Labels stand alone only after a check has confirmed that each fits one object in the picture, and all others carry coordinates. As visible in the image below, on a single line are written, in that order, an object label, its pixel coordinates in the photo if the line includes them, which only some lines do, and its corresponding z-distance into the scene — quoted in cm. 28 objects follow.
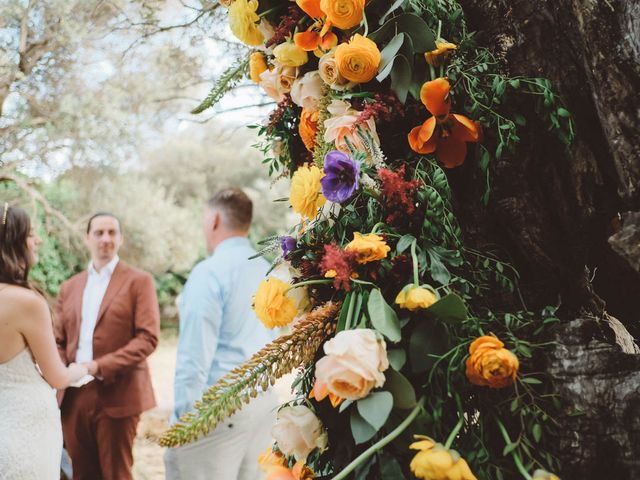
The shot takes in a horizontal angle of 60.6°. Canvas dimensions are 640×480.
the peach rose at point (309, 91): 147
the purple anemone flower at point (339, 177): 118
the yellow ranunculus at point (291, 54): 150
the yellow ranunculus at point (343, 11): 130
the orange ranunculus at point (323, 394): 108
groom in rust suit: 376
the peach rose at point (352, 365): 99
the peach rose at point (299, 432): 116
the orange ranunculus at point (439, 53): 132
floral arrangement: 106
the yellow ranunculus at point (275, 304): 130
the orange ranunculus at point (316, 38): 141
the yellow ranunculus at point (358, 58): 127
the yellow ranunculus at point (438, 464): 96
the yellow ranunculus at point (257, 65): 171
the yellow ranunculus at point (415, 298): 106
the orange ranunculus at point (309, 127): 152
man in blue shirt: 299
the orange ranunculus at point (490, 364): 103
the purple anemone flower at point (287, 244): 136
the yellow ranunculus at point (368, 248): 112
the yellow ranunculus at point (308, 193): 135
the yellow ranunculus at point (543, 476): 100
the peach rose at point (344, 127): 128
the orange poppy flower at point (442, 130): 127
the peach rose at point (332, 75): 137
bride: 271
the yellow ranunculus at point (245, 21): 155
